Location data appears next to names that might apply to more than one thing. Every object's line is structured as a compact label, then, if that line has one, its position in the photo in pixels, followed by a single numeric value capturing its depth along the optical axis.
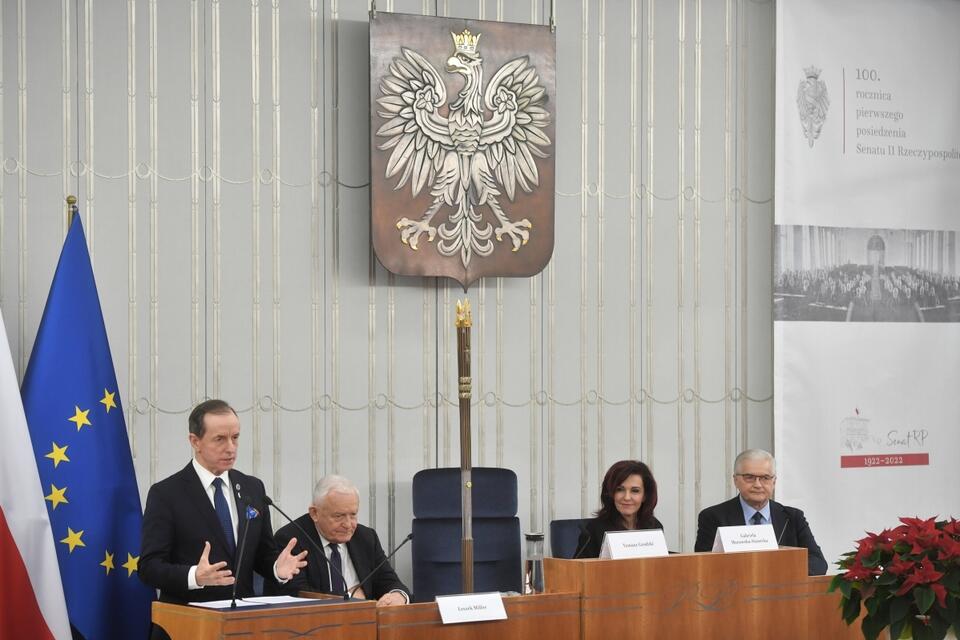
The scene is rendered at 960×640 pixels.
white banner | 11.98
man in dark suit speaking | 7.66
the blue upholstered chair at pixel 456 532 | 10.24
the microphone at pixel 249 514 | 6.55
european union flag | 8.99
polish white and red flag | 8.52
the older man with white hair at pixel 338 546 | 8.69
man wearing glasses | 10.01
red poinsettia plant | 6.68
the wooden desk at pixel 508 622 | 6.96
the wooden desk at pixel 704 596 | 7.53
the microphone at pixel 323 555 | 8.24
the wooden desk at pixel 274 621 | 6.43
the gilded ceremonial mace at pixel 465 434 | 7.98
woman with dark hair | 9.58
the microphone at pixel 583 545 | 9.17
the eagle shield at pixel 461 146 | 10.60
